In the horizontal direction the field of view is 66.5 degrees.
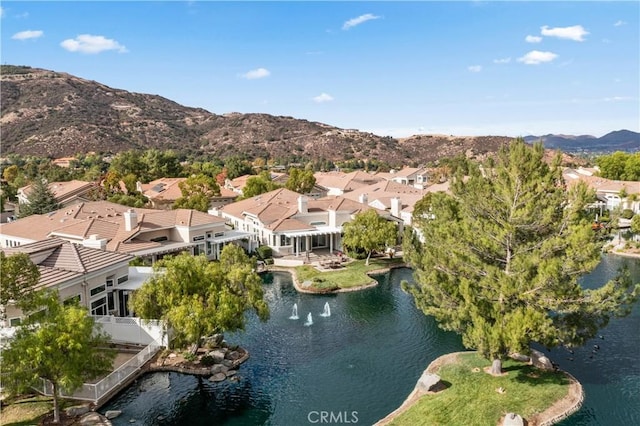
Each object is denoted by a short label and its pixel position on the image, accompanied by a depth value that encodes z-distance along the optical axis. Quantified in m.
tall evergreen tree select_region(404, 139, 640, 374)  19.09
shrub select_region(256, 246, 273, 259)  45.19
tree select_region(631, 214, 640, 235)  49.91
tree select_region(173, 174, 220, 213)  55.68
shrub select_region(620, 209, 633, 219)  64.12
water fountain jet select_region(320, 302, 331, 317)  32.02
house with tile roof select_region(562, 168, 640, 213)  66.87
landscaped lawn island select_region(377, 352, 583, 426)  19.09
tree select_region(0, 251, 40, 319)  18.61
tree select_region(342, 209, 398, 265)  43.09
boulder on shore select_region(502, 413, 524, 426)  18.22
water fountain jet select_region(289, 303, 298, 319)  31.58
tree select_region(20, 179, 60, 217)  57.69
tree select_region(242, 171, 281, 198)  66.00
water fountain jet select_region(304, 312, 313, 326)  30.46
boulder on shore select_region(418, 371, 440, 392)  21.17
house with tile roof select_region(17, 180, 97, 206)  65.86
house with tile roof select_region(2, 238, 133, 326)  24.51
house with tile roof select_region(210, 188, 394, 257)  47.56
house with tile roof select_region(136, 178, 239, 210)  67.38
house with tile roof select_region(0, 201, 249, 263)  38.66
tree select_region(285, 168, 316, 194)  75.69
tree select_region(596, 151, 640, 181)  90.91
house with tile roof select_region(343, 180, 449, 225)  54.00
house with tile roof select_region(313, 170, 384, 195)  82.81
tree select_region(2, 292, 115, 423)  16.83
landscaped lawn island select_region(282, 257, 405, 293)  37.44
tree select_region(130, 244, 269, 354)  21.42
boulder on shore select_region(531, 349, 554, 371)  23.06
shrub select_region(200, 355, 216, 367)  23.87
